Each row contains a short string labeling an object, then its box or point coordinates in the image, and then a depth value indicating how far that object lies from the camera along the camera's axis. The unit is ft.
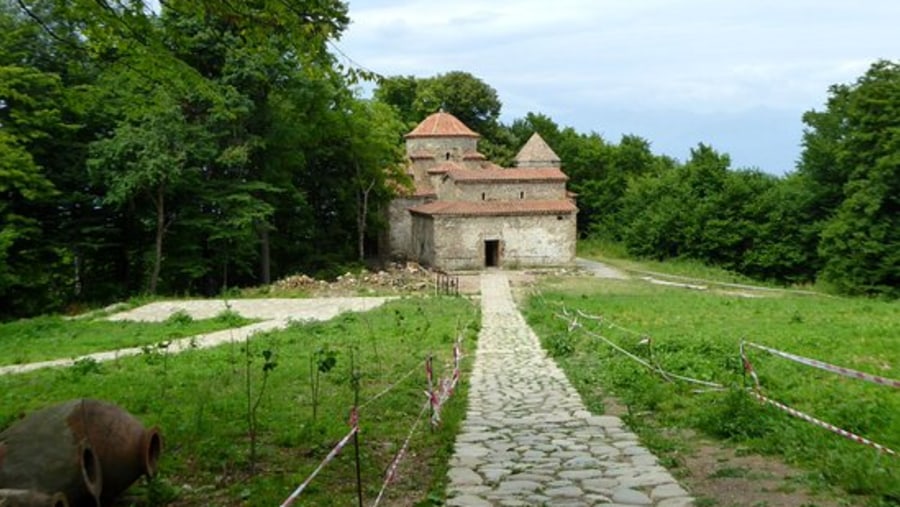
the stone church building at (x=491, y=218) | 136.05
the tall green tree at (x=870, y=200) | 129.80
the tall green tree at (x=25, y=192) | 92.22
